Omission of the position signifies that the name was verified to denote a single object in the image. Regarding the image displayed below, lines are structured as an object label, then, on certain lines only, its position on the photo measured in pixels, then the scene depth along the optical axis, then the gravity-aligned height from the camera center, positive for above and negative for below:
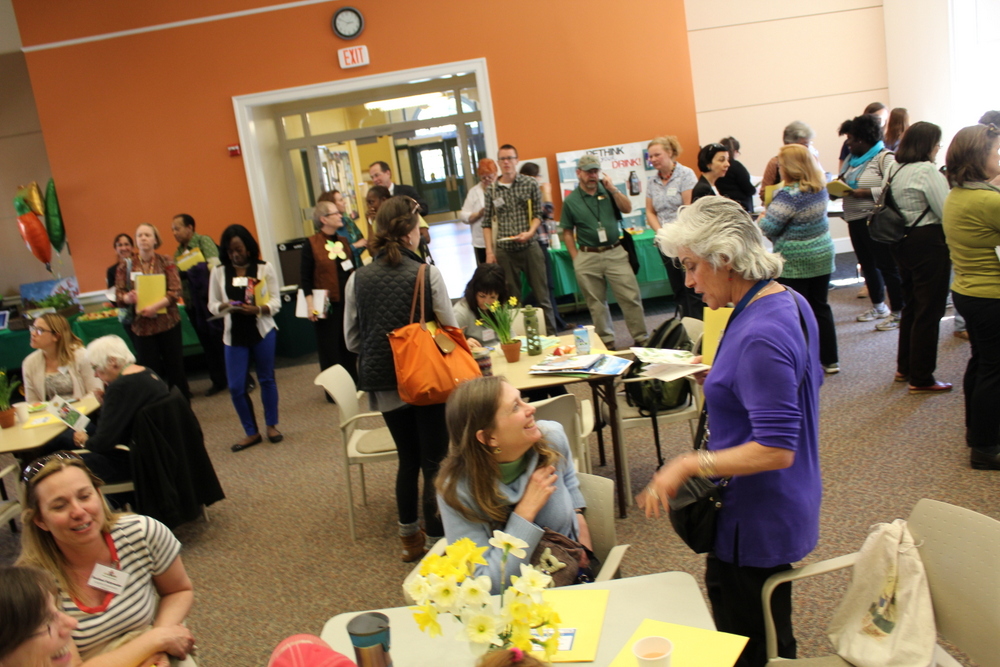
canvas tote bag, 1.67 -1.02
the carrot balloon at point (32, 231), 8.59 +0.35
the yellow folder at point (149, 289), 5.81 -0.33
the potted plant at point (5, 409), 3.98 -0.73
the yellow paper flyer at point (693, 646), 1.46 -0.92
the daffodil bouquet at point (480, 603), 1.17 -0.61
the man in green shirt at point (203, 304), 6.96 -0.60
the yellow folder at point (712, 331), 2.72 -0.62
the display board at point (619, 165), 8.27 +0.14
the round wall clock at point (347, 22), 8.07 +1.99
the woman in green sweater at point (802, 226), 4.42 -0.44
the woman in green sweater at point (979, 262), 3.21 -0.58
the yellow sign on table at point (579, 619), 1.57 -0.92
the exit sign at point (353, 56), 8.12 +1.65
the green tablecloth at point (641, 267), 7.40 -0.84
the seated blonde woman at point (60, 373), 4.39 -0.64
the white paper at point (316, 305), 5.46 -0.58
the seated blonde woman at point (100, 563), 1.93 -0.80
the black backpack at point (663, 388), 3.53 -0.98
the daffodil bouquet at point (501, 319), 3.70 -0.60
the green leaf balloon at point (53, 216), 8.50 +0.46
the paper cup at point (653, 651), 1.28 -0.81
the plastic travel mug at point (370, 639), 1.32 -0.72
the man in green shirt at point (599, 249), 5.69 -0.51
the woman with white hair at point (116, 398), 3.69 -0.71
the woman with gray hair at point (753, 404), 1.61 -0.52
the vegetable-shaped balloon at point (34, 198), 8.75 +0.71
